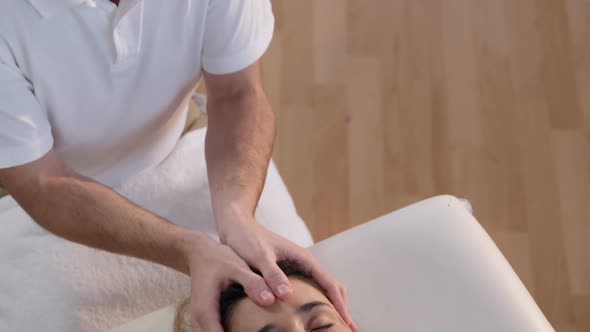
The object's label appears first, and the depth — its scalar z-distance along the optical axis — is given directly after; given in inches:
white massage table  70.3
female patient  63.5
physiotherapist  65.6
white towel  73.9
